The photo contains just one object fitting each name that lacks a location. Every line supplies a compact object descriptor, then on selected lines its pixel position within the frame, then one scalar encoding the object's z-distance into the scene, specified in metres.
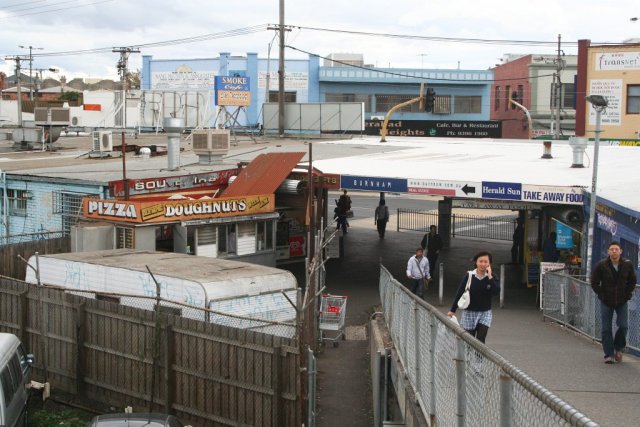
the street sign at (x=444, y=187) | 21.62
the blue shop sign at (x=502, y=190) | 20.95
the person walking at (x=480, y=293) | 9.81
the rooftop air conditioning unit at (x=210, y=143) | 27.36
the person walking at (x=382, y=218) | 35.12
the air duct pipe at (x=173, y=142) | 25.78
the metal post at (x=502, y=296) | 19.97
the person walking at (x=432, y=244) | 24.47
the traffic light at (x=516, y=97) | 68.31
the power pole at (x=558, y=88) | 52.59
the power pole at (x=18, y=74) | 48.88
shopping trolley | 17.20
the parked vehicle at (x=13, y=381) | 10.87
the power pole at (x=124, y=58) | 62.19
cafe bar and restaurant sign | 66.25
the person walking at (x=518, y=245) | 28.72
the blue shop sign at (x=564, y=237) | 21.31
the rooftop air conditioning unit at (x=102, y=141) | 31.28
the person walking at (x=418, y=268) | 20.34
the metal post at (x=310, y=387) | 11.36
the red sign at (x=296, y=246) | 26.84
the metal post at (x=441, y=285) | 20.65
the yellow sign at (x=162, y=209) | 20.31
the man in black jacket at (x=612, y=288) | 10.99
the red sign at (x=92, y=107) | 44.00
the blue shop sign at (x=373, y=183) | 22.83
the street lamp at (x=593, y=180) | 16.20
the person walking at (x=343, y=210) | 34.09
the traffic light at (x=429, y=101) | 35.41
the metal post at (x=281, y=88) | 40.28
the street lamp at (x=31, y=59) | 81.15
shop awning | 23.82
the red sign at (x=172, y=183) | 22.44
